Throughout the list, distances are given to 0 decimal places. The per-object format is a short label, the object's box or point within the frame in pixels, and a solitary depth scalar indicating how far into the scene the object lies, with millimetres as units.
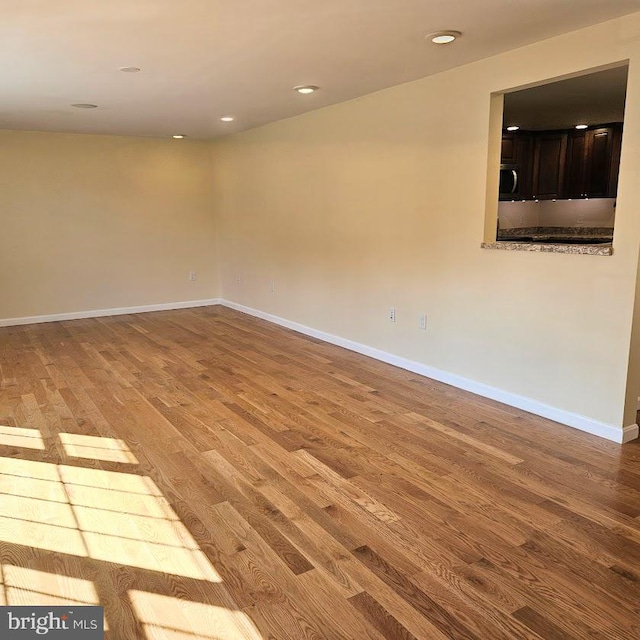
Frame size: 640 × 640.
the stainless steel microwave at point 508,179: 5938
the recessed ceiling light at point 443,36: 2963
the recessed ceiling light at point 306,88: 4152
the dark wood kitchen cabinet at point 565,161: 5594
